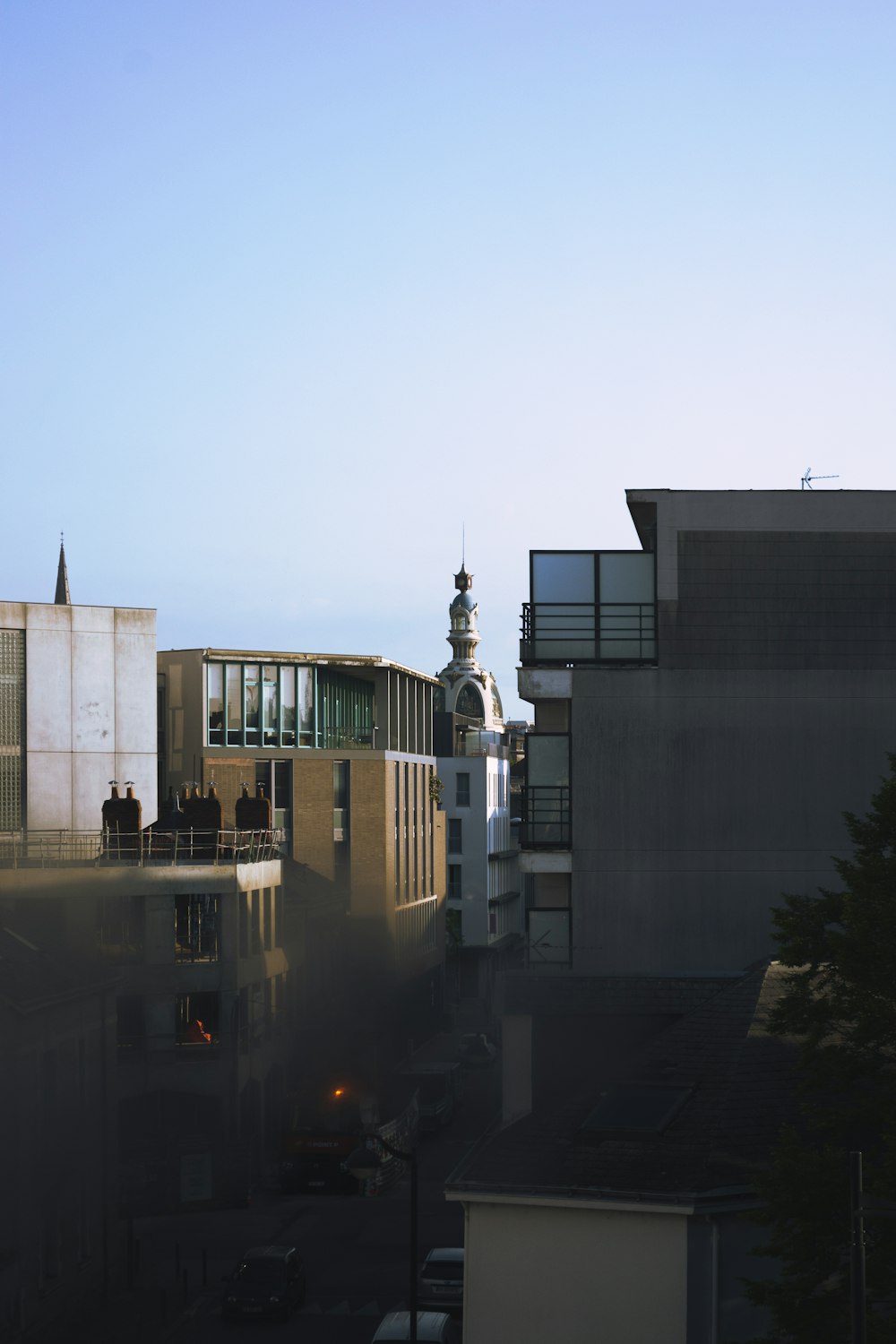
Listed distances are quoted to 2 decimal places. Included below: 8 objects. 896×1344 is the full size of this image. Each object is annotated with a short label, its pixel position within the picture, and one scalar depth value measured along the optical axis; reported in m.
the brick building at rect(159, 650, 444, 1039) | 65.00
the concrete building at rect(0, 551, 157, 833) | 52.12
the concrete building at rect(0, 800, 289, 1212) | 43.19
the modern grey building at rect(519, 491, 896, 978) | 32.09
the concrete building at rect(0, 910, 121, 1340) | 30.98
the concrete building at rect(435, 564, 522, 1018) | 109.88
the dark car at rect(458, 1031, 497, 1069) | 76.75
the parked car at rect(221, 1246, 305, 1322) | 32.62
